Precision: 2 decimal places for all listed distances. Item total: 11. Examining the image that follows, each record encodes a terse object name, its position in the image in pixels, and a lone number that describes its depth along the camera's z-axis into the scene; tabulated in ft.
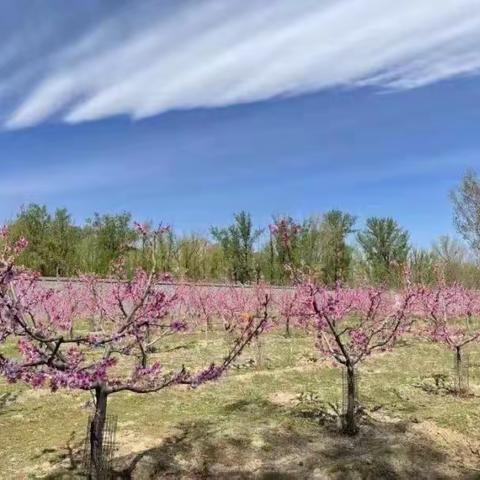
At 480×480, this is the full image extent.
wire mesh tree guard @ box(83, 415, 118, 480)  17.20
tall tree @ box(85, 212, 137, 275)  101.30
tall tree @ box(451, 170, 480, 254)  112.27
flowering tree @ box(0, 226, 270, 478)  13.76
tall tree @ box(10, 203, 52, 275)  99.19
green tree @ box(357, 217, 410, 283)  131.95
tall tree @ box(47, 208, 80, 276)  100.58
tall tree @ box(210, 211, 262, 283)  119.34
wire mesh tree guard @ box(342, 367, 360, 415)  27.63
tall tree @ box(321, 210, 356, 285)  118.52
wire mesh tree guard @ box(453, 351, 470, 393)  32.00
